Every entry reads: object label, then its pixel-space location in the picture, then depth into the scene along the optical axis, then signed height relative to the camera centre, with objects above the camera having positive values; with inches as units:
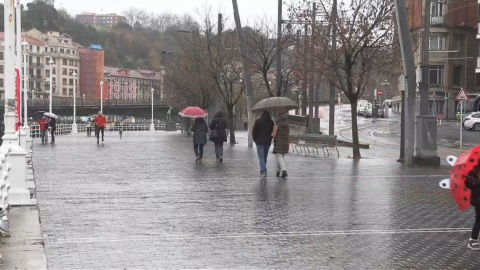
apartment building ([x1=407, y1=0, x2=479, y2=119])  2699.3 +214.5
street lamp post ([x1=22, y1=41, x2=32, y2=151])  1193.5 +11.1
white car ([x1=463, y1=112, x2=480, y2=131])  2049.7 -35.1
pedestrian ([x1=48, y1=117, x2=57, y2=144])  1537.9 -39.7
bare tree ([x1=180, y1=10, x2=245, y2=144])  1477.6 +104.4
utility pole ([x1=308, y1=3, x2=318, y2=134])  1012.2 +52.8
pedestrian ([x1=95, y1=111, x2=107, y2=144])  1501.0 -30.6
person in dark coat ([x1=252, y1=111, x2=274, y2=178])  647.6 -25.2
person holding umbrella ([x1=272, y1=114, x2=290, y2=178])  642.8 -28.1
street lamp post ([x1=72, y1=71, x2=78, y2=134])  2669.8 -79.2
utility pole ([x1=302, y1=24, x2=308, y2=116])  1069.8 +50.3
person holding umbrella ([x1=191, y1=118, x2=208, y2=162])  858.1 -30.9
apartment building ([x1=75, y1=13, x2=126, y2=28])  6141.2 +816.2
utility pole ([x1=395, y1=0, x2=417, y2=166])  792.3 +37.1
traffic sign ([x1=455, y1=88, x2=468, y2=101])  1329.2 +24.9
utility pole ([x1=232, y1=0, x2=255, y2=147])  1249.4 +70.2
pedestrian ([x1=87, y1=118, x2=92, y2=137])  2293.1 -75.7
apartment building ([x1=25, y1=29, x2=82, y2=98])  5280.5 +353.1
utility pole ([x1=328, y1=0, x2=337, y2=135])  947.0 +108.3
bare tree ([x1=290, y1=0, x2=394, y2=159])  940.0 +82.5
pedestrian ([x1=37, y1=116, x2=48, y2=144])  1540.4 -50.2
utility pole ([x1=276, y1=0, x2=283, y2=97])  1278.2 +98.4
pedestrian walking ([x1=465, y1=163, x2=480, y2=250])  314.3 -33.0
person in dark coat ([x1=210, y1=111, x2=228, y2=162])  851.4 -29.3
